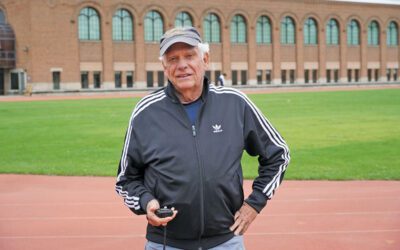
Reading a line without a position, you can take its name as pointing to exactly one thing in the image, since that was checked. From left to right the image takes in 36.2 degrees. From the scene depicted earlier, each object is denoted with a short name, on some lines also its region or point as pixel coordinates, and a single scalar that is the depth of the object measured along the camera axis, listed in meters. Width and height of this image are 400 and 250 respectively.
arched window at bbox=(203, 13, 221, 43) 67.12
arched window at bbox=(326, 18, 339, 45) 76.62
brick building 56.53
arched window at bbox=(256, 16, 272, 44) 71.19
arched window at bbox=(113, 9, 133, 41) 61.00
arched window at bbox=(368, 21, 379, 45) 80.69
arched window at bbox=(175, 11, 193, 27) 64.88
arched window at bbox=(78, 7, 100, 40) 58.69
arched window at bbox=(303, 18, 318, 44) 74.62
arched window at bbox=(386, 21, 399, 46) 82.50
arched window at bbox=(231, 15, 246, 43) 69.25
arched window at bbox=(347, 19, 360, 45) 78.56
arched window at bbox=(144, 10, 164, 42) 62.84
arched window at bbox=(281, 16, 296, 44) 72.88
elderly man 3.55
